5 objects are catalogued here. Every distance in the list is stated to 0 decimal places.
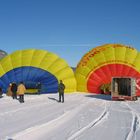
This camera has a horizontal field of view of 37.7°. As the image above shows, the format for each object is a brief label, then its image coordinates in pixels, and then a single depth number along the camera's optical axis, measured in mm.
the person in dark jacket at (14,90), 13370
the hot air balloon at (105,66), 17177
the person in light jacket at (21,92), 11956
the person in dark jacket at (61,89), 12519
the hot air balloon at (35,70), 16179
